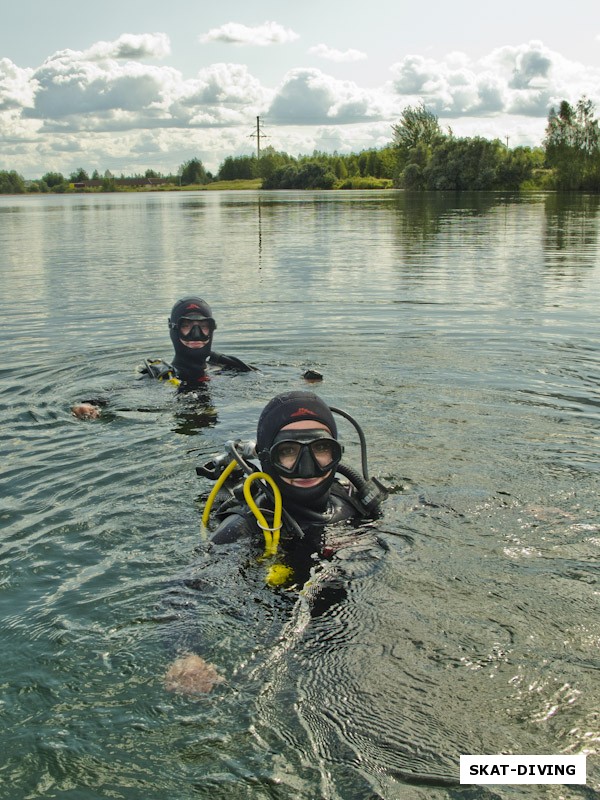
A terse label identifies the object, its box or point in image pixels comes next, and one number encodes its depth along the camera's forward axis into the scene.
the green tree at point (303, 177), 125.06
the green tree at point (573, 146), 76.00
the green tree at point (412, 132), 112.89
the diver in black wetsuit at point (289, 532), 4.52
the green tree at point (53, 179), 182.75
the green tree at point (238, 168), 177.88
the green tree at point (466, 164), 83.50
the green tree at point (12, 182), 173.62
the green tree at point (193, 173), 184.75
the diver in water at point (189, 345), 9.09
